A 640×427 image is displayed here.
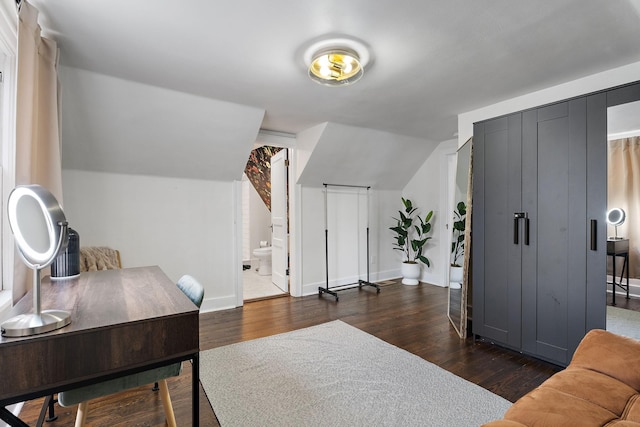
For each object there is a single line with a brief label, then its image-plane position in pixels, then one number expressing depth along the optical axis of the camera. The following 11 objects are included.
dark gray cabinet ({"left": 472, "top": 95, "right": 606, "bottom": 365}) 2.21
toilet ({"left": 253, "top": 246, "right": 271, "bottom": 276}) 5.80
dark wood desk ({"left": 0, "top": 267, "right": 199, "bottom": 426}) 0.89
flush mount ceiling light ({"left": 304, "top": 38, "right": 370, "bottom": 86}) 2.01
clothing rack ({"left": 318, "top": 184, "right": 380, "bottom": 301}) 4.50
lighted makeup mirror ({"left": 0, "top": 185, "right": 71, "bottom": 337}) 1.00
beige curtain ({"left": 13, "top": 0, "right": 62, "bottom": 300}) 1.57
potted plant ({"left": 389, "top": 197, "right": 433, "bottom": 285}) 5.12
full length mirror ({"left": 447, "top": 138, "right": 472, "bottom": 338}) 3.02
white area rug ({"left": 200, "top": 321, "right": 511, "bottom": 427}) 1.82
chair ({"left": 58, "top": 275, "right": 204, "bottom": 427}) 1.29
